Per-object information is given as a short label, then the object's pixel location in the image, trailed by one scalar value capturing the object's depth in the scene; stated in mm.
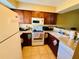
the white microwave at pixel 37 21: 2650
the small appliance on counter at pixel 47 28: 2874
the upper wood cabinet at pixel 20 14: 2574
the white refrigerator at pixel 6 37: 454
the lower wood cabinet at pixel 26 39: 2469
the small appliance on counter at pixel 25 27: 2697
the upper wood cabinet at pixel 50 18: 2791
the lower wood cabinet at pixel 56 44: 1671
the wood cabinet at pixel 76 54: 736
